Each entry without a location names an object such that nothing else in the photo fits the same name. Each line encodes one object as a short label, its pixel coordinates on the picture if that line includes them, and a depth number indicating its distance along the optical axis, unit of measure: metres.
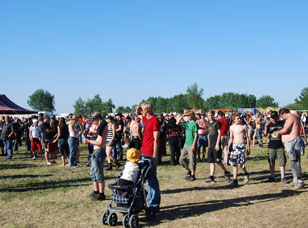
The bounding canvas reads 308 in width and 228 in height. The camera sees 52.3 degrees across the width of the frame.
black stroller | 5.07
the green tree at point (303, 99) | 98.88
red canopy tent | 24.55
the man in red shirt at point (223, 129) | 9.49
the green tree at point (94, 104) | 124.38
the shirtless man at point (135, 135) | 11.38
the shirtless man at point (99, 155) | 6.45
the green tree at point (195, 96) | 107.25
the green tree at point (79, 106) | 127.31
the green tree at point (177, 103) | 158.26
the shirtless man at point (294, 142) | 7.57
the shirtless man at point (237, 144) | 8.02
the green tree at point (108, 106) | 129.38
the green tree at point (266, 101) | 166.62
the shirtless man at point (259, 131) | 17.52
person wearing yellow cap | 5.27
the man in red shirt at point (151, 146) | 5.59
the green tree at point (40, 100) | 160.12
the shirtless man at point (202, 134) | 12.36
